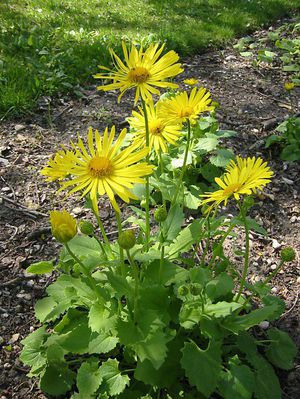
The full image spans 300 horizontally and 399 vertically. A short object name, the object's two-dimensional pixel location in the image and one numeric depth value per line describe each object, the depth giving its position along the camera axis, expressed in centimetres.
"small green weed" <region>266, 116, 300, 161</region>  60
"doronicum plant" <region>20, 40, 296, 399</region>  28
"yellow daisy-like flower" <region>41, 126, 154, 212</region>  26
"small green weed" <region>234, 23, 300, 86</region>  83
